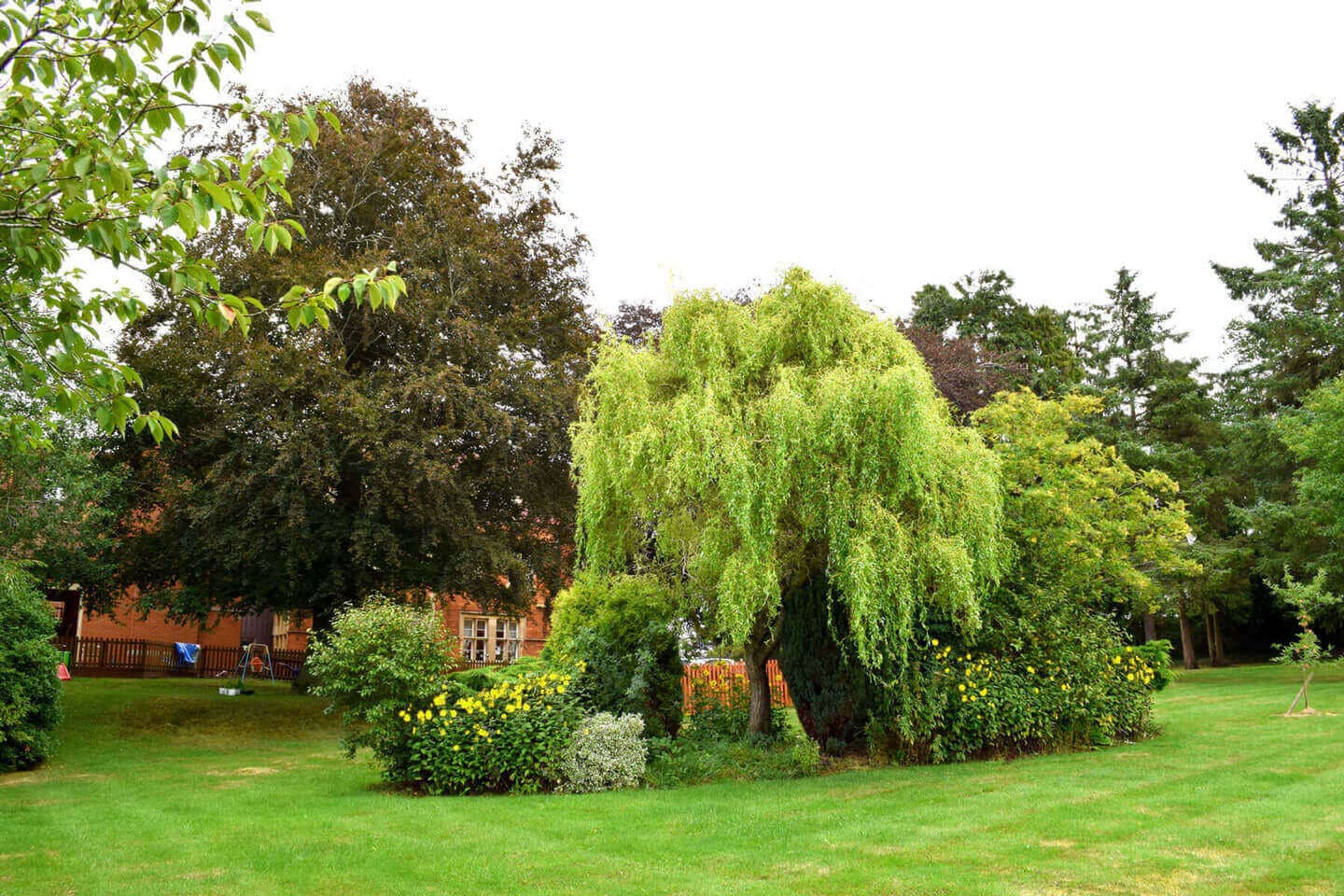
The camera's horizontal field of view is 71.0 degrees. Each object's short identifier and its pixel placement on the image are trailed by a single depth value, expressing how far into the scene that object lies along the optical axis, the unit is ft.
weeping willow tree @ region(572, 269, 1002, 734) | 39.01
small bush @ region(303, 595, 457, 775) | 39.01
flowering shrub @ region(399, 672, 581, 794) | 38.63
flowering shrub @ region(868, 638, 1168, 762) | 43.65
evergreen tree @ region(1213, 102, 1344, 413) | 106.42
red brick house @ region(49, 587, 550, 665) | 108.37
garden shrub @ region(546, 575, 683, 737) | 44.06
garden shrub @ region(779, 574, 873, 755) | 45.34
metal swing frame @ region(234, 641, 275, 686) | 111.91
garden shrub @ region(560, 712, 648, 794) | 38.75
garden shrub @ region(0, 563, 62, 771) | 43.98
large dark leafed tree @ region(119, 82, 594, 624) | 60.08
